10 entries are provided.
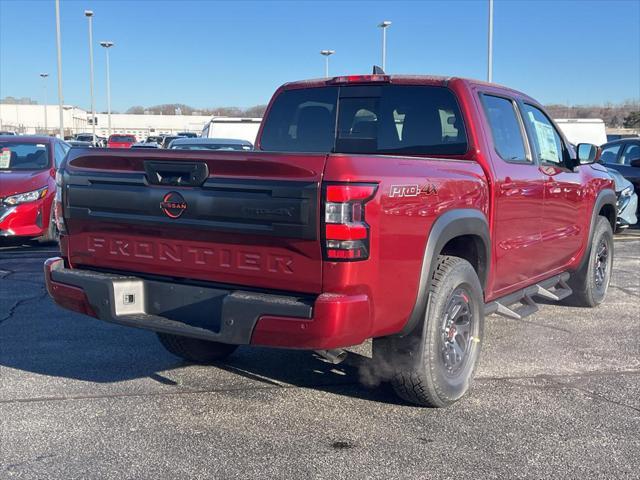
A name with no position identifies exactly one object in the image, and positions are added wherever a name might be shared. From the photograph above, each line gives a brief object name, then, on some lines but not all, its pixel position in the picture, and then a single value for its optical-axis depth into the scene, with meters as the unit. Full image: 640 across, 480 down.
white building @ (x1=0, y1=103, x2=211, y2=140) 86.31
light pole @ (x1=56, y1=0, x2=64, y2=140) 31.57
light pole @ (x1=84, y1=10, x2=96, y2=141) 41.44
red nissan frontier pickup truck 3.45
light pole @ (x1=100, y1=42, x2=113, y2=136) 51.88
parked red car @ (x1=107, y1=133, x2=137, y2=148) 43.00
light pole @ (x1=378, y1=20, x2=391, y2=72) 32.12
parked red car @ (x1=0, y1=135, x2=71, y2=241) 9.65
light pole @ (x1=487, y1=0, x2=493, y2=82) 23.20
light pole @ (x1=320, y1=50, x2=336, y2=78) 41.72
